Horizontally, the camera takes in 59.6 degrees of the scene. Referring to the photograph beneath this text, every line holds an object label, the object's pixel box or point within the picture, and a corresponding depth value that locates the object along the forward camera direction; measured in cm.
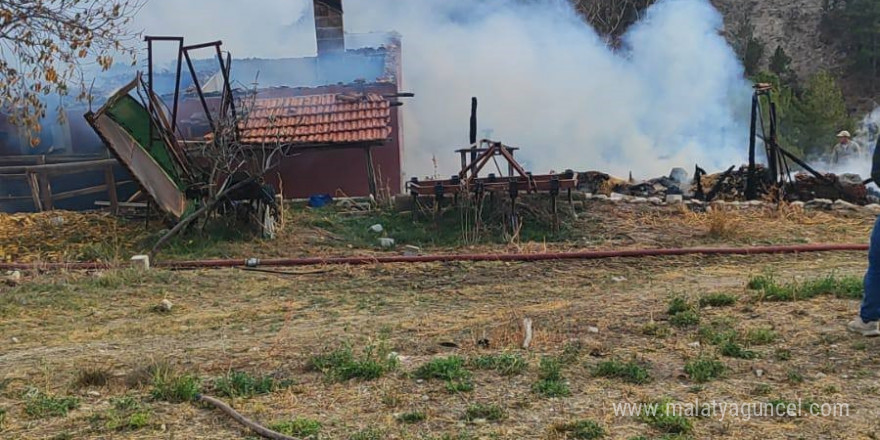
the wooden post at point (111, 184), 1316
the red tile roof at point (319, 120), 1420
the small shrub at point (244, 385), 440
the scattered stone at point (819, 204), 1235
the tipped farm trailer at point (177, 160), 1065
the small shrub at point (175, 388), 434
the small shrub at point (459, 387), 435
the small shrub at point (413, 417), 394
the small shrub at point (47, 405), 417
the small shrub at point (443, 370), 458
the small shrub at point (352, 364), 464
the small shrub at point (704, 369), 439
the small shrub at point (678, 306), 586
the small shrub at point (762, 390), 413
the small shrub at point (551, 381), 424
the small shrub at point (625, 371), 443
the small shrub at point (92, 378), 464
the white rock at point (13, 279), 848
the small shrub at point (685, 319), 552
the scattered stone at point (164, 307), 733
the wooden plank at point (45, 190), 1347
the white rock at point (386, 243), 1049
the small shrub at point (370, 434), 371
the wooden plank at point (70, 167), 1324
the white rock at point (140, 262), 896
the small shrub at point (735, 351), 474
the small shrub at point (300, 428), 379
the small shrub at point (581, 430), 367
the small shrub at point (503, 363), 461
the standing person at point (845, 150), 2117
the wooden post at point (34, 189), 1326
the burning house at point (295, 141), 1423
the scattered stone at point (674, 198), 1264
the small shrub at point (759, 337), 497
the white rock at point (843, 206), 1222
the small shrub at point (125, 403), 421
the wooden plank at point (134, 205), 1224
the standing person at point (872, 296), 468
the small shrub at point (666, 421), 371
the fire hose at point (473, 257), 912
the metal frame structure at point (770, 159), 1274
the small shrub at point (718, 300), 604
